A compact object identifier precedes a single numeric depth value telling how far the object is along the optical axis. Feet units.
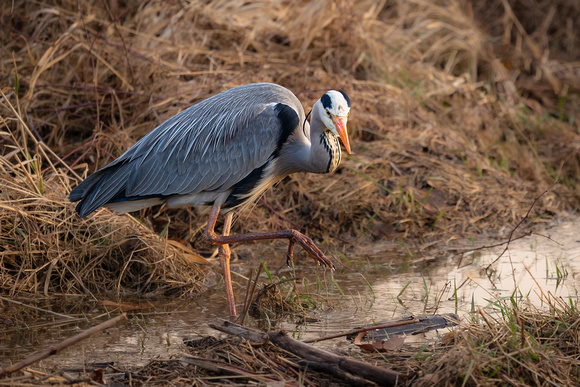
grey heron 32.73
